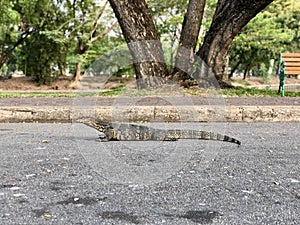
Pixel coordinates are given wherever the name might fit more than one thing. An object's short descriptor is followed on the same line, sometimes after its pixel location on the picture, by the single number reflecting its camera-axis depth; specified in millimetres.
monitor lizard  4332
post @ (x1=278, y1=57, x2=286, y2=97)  10438
